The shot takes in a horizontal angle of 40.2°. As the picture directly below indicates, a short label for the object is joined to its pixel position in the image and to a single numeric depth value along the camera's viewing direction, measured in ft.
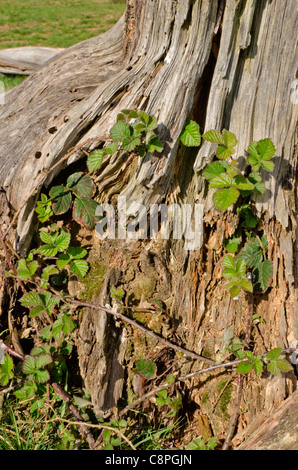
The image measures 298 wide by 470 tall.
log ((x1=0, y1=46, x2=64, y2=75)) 15.12
